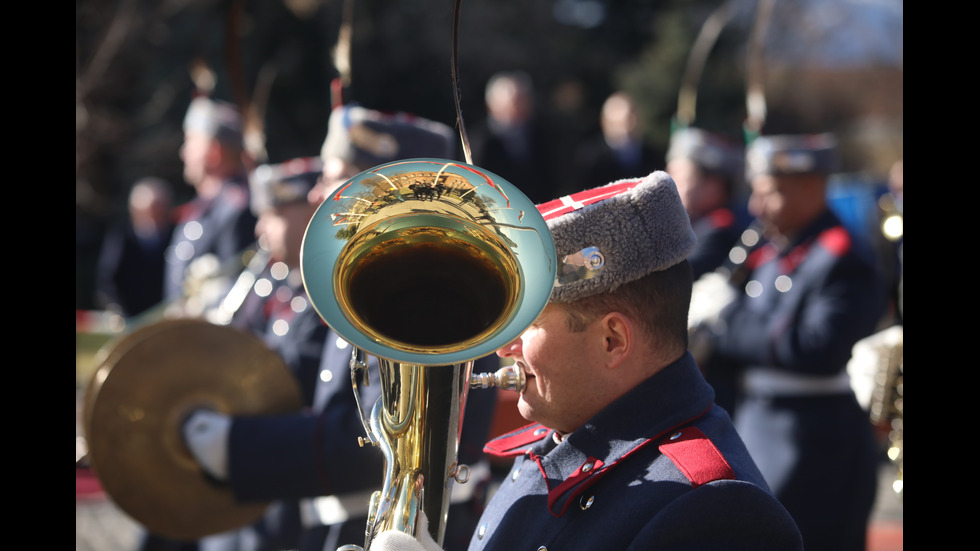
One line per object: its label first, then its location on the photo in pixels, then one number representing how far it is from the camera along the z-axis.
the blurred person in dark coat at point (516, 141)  9.16
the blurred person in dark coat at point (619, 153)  8.85
